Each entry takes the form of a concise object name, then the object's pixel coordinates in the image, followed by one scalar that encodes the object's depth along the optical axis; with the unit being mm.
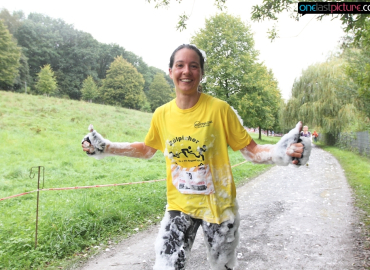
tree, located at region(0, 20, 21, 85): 34938
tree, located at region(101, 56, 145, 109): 46625
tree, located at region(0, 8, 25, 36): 51034
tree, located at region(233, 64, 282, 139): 18188
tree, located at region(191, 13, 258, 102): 17703
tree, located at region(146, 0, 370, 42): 4834
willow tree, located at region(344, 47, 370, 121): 6518
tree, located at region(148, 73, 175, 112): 57031
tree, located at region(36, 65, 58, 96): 37344
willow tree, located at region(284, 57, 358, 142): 19688
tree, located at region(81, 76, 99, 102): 44906
